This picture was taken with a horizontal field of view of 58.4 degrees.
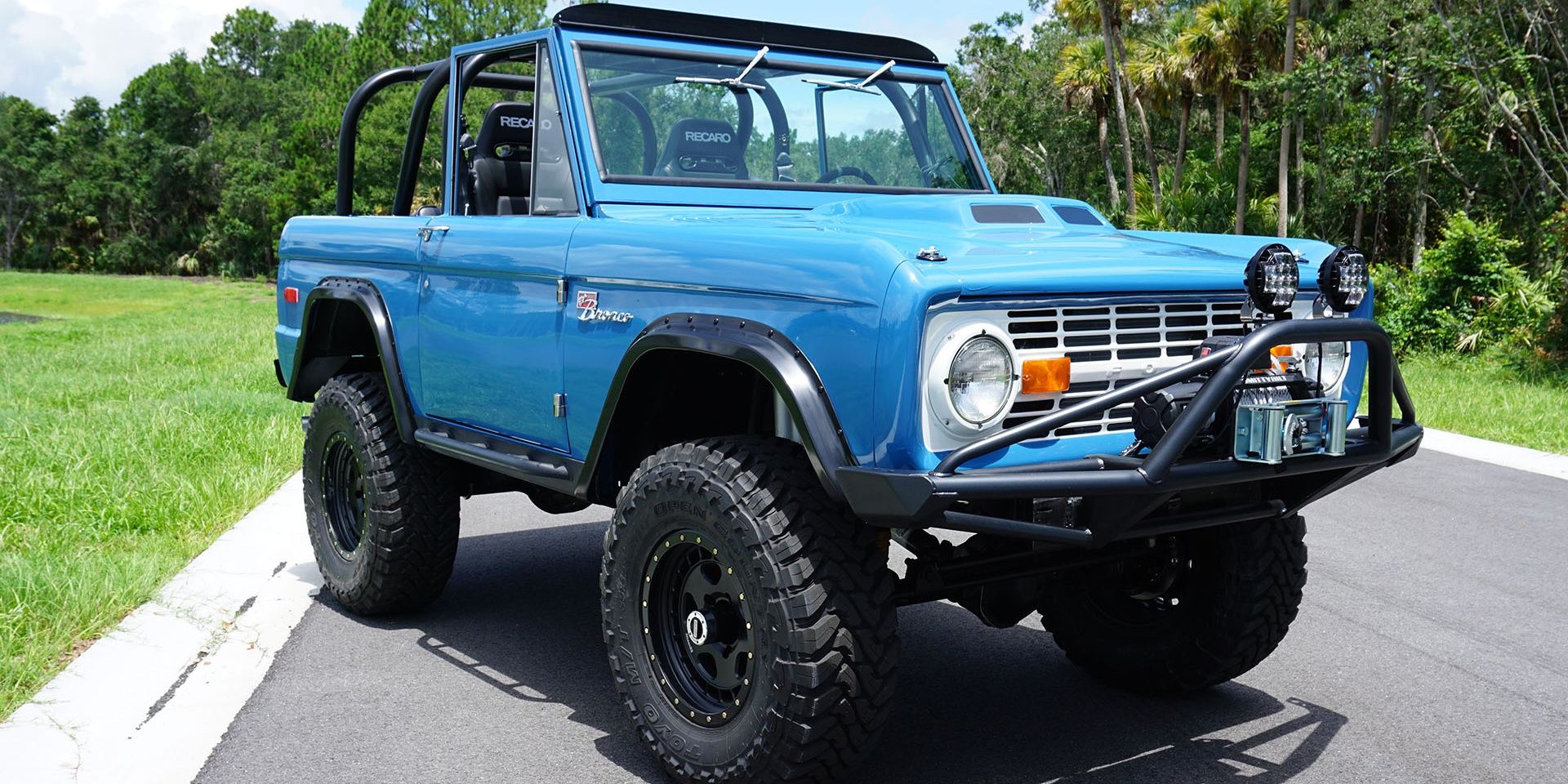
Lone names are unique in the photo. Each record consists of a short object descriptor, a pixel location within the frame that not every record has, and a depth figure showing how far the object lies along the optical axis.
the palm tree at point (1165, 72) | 35.41
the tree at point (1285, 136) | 28.03
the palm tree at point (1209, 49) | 32.81
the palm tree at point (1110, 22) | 35.53
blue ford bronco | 3.29
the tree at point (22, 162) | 77.56
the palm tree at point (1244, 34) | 31.69
